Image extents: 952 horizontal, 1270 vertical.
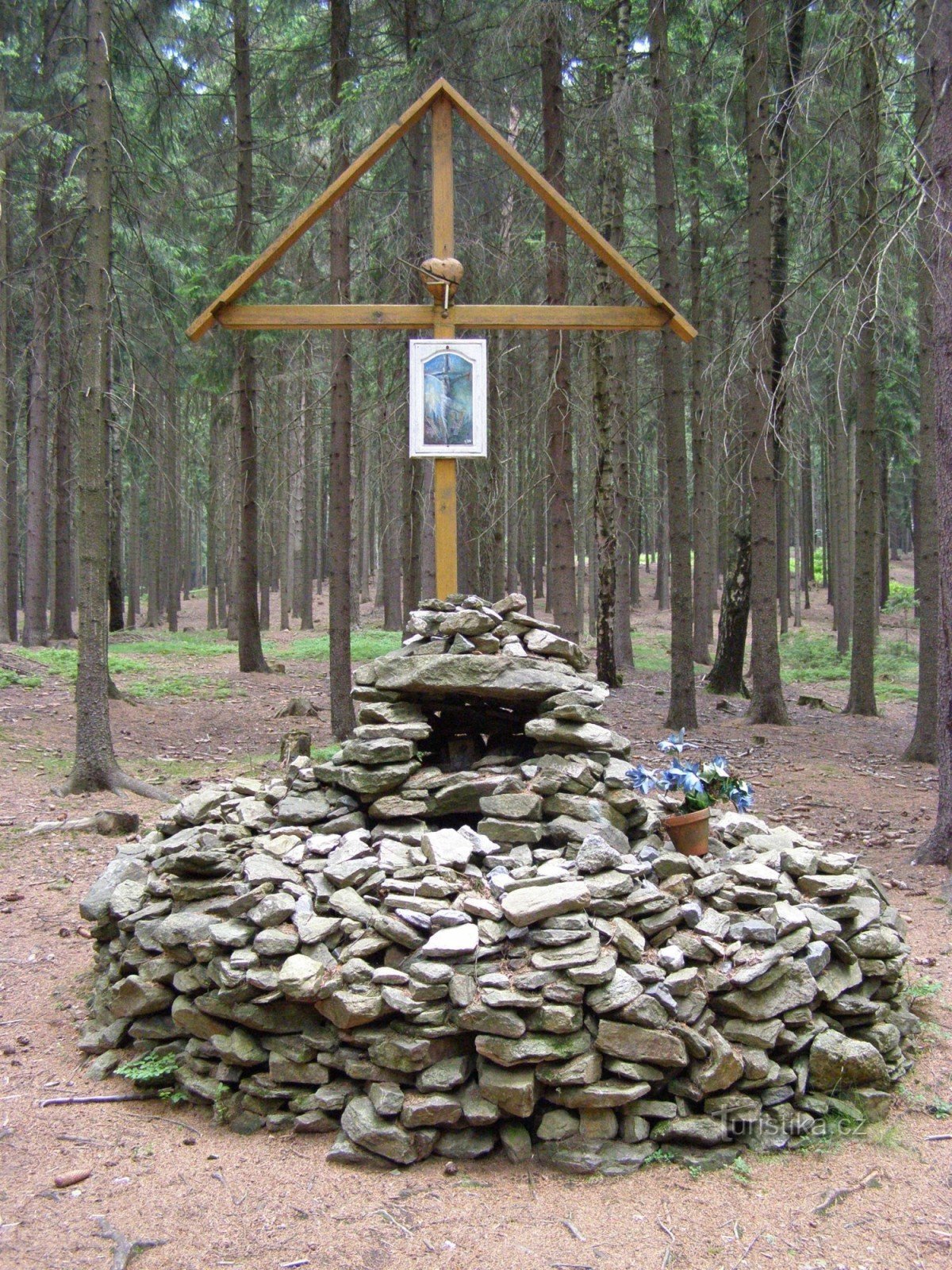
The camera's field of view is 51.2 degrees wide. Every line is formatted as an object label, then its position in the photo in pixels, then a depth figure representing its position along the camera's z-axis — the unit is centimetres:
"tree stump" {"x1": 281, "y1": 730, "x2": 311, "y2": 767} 862
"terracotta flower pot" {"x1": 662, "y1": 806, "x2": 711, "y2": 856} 534
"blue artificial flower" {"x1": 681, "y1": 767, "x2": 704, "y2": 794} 544
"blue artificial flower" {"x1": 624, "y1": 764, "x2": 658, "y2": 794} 541
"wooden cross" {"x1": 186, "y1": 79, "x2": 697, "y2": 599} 616
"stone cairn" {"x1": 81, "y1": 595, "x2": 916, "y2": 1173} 412
